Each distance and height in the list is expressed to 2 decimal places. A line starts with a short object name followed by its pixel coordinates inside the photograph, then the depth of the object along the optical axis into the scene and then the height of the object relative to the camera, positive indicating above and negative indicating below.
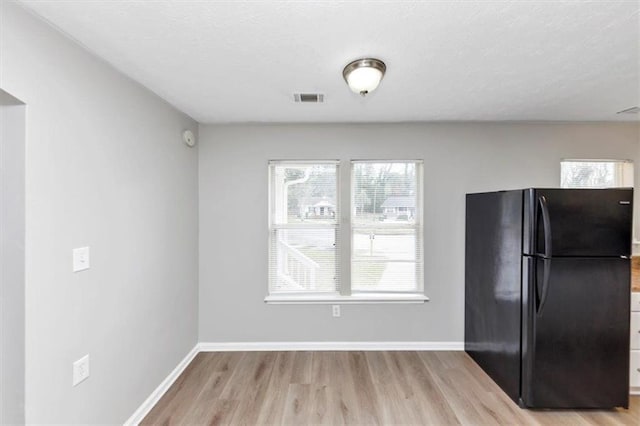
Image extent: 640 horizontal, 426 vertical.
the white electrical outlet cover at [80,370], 1.62 -0.88
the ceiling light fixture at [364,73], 1.78 +0.83
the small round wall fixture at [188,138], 2.81 +0.69
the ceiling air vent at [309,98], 2.35 +0.91
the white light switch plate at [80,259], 1.62 -0.27
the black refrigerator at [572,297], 2.14 -0.63
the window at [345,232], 3.21 -0.23
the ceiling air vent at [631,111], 2.66 +0.91
